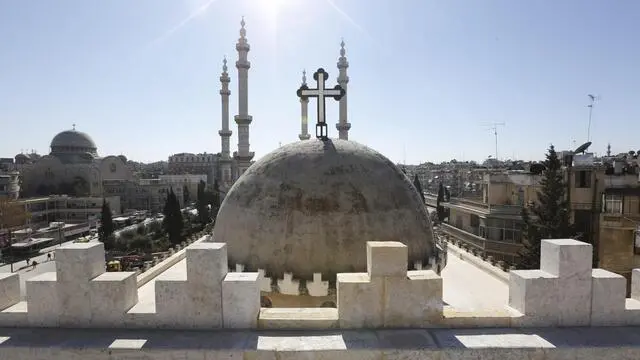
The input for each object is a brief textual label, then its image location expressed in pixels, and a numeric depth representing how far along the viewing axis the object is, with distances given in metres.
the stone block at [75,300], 4.49
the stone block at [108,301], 4.47
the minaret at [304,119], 56.78
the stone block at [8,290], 4.71
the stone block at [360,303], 4.48
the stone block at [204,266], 4.38
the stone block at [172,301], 4.43
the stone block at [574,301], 4.50
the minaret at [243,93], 57.91
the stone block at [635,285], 4.77
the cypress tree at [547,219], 23.09
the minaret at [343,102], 58.19
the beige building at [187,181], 84.22
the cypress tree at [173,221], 45.97
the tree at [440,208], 54.05
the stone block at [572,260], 4.46
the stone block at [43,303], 4.52
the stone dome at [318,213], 8.78
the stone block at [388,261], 4.49
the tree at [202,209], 56.84
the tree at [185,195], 80.09
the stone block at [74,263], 4.46
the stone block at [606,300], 4.52
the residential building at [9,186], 58.31
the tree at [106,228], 44.28
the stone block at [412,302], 4.51
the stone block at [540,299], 4.50
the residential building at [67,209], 59.56
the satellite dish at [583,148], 31.03
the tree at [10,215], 47.25
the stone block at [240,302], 4.43
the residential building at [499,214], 29.17
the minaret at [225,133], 67.88
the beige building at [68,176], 72.25
